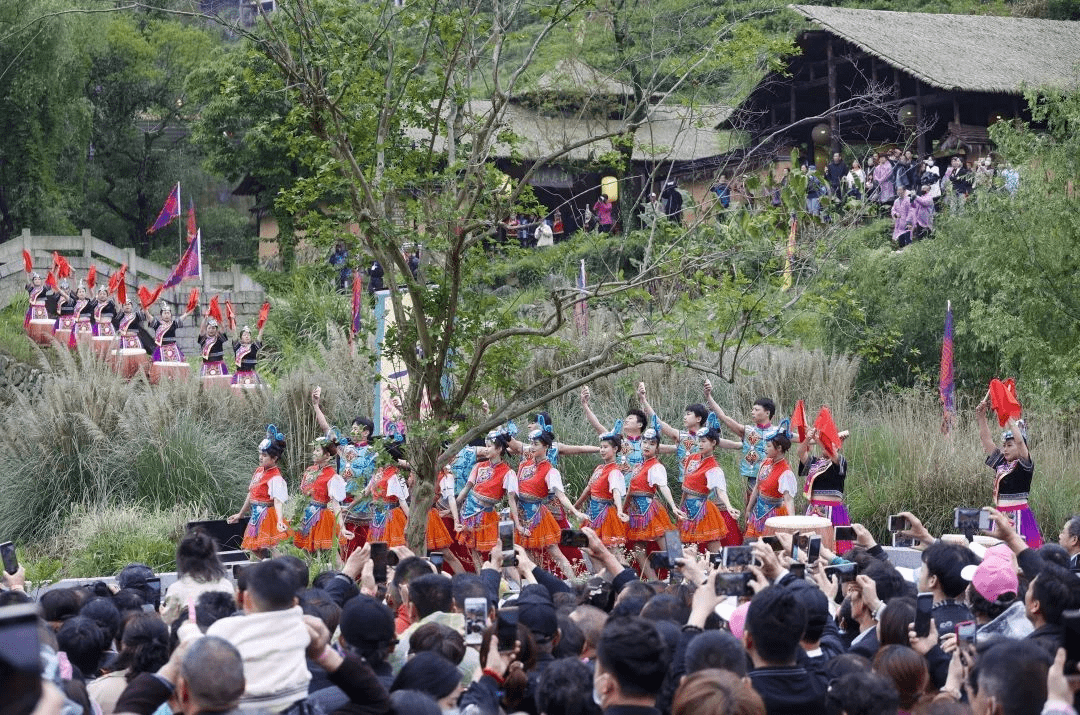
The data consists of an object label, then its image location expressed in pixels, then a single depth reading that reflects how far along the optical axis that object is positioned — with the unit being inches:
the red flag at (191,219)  1197.1
